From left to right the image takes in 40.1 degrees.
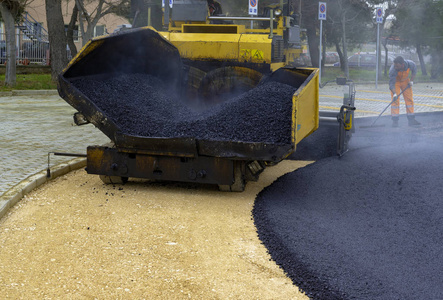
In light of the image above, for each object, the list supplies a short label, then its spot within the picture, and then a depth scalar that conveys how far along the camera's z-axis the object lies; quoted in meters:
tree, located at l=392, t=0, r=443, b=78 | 22.47
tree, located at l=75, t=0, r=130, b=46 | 19.86
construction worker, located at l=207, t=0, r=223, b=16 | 8.97
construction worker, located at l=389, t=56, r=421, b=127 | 12.12
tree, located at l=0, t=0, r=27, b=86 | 19.19
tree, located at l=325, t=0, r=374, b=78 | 26.22
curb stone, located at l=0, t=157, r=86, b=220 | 5.68
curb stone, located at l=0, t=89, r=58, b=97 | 17.43
